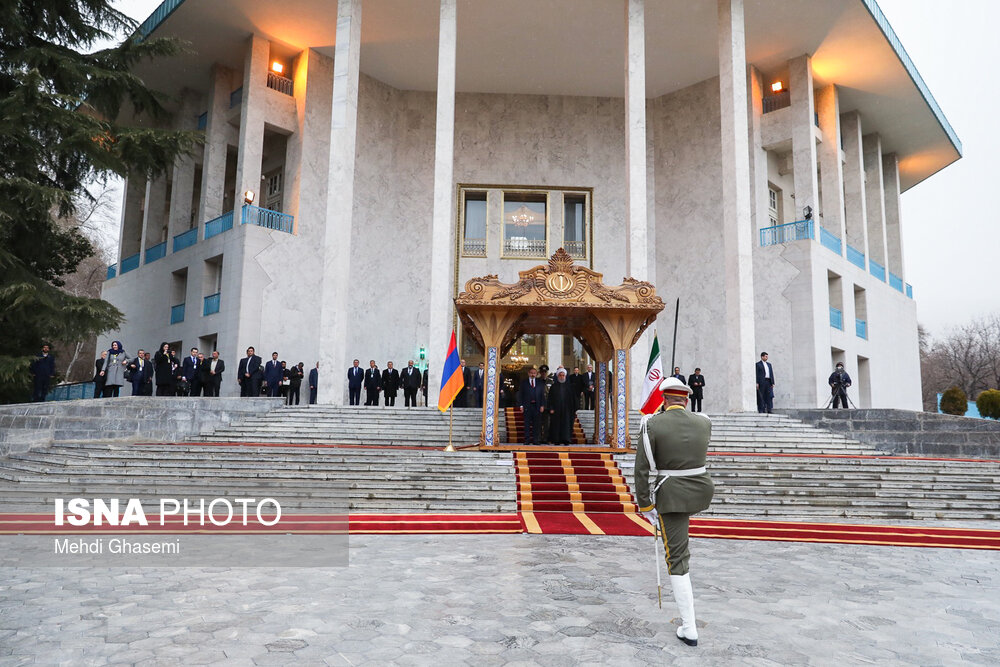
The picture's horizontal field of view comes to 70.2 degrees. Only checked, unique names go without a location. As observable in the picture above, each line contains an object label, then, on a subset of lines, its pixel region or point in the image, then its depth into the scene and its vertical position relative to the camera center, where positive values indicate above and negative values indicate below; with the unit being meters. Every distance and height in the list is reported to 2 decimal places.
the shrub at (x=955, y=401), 25.39 +0.75
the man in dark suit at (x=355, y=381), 19.70 +0.87
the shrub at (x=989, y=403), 22.88 +0.63
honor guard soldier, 4.40 -0.34
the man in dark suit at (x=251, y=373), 18.20 +0.98
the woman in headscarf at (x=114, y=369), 16.47 +0.93
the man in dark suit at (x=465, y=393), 19.56 +0.61
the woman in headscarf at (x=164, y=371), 17.42 +0.95
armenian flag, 12.84 +0.63
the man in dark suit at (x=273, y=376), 18.47 +0.93
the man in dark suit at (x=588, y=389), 15.86 +0.61
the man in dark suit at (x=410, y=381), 19.31 +0.89
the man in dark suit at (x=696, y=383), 19.09 +0.94
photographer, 18.88 +0.96
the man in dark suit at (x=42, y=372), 15.38 +0.79
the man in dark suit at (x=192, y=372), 17.94 +0.97
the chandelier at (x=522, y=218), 25.88 +7.15
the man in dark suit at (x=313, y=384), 20.27 +0.81
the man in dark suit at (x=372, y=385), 19.34 +0.78
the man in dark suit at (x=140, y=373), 17.03 +0.88
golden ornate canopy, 12.40 +1.90
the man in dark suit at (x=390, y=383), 19.48 +0.83
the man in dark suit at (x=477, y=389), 20.98 +0.76
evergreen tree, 14.69 +5.98
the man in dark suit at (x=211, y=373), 17.86 +0.95
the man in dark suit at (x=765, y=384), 18.92 +0.93
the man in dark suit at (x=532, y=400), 14.23 +0.32
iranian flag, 9.31 +0.52
